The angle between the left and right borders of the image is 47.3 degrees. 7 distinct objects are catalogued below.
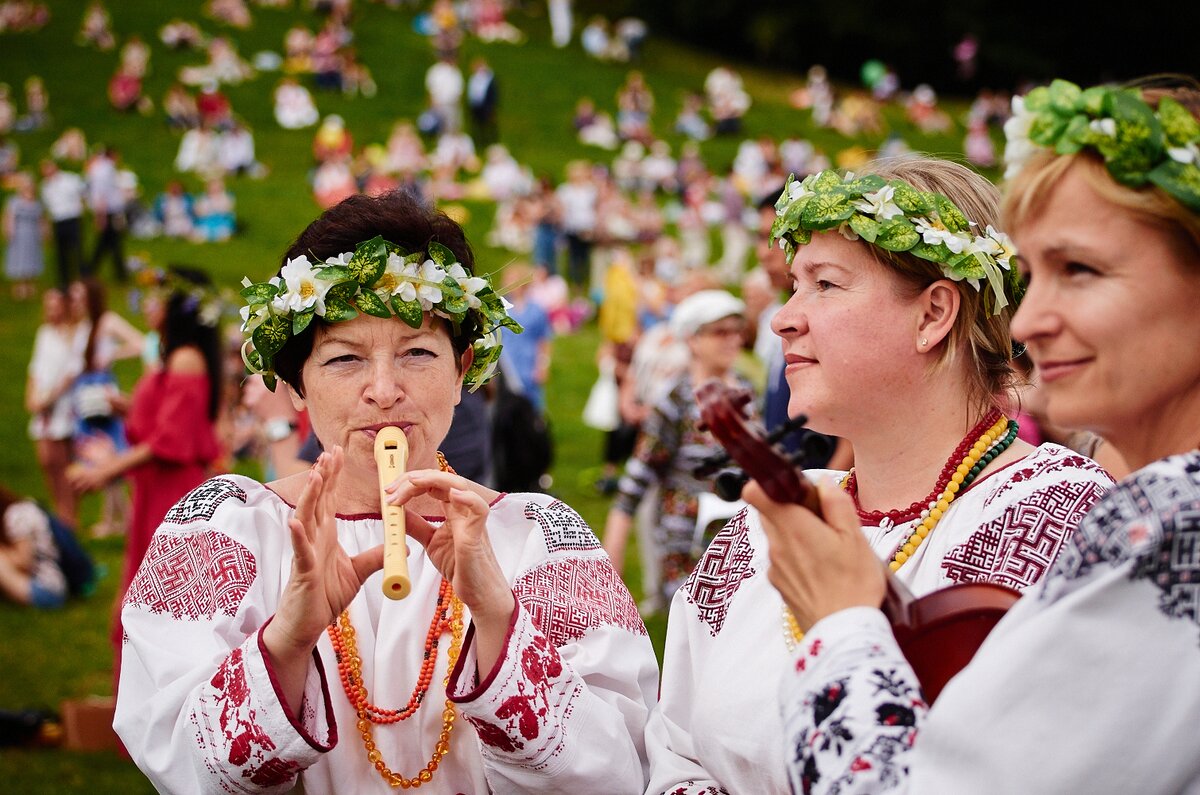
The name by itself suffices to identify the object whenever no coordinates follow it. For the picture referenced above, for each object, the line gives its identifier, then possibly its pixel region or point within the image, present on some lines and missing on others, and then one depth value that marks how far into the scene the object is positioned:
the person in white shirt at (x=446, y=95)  33.66
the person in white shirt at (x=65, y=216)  23.34
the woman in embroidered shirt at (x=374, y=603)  2.80
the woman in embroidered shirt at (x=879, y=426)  2.75
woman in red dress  7.12
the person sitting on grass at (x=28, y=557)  9.64
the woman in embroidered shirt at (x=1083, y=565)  1.78
